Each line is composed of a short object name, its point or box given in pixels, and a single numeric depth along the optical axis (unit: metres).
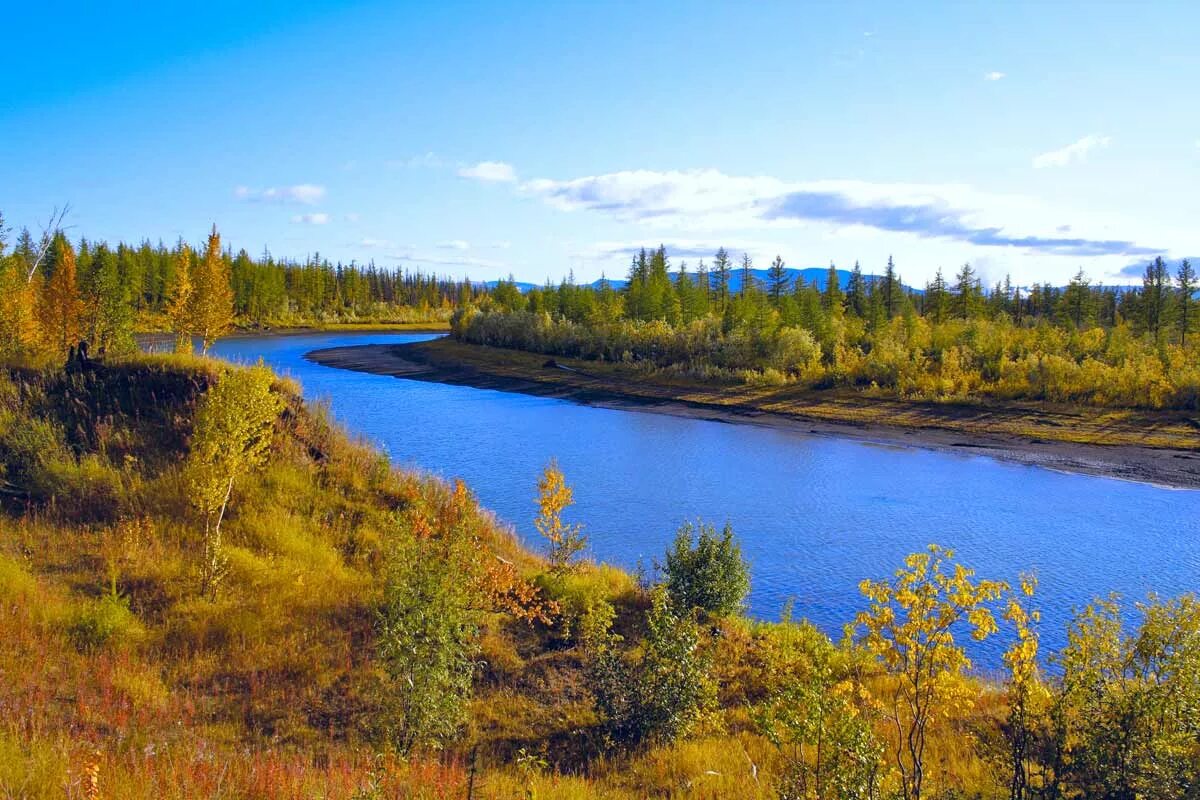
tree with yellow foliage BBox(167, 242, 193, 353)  32.59
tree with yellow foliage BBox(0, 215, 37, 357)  28.84
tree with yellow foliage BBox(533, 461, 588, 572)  15.62
